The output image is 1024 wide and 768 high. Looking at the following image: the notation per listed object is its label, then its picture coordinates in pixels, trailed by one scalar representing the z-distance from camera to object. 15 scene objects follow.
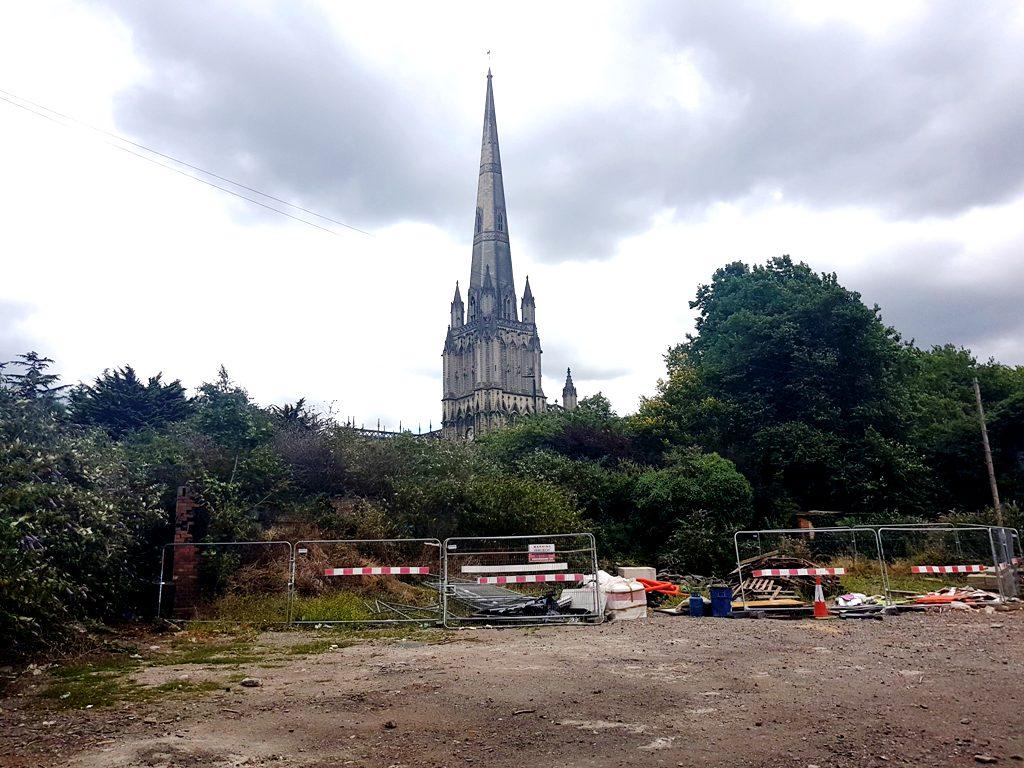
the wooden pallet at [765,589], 16.17
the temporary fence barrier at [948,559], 15.93
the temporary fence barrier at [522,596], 13.66
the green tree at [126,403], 26.36
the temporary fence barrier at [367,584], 13.67
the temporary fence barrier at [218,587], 13.58
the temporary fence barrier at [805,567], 15.16
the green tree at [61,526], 8.84
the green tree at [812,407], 27.06
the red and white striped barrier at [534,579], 13.77
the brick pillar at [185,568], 13.65
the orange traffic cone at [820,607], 14.16
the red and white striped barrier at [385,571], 13.65
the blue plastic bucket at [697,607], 14.51
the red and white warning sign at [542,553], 14.05
